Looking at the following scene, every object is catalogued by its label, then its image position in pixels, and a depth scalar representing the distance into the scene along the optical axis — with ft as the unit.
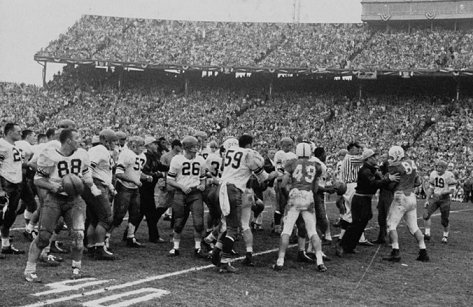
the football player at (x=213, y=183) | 33.68
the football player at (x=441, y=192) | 42.98
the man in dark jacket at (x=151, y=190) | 34.78
